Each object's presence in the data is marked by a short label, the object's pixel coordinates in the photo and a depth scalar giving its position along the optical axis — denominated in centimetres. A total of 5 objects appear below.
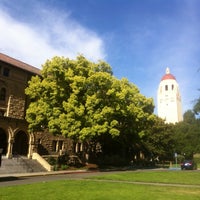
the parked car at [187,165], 3859
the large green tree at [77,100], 2811
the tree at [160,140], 5159
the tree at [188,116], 7894
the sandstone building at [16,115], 3114
